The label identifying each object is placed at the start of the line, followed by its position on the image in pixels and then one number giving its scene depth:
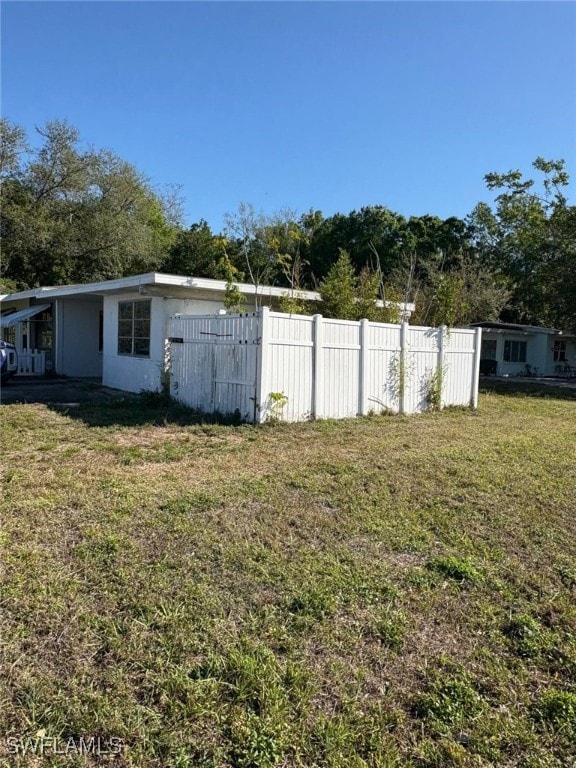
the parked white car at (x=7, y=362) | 13.39
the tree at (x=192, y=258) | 30.39
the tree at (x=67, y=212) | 23.44
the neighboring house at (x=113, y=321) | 11.43
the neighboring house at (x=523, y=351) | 28.56
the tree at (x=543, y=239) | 20.58
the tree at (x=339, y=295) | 11.73
